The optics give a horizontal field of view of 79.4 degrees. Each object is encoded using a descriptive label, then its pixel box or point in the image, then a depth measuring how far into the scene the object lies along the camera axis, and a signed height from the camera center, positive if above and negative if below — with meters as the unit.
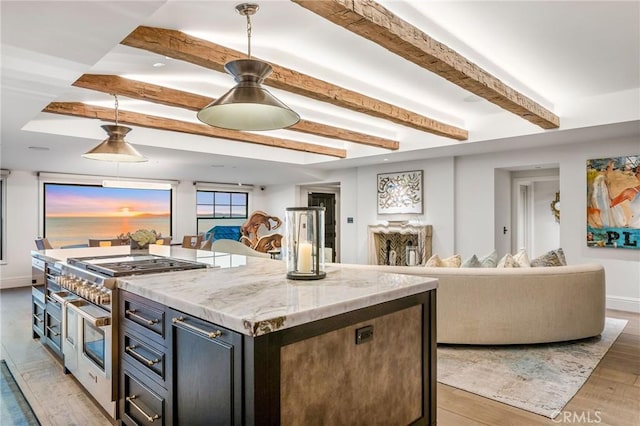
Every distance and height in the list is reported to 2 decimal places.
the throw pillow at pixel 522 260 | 3.83 -0.45
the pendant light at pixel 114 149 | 3.24 +0.58
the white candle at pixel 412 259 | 5.86 -0.71
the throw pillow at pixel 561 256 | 3.93 -0.42
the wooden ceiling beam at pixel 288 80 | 2.47 +1.14
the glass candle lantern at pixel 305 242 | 1.93 -0.13
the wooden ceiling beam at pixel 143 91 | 3.23 +1.14
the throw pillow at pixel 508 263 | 3.76 -0.47
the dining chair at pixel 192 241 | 7.13 -0.47
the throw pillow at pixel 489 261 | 3.84 -0.46
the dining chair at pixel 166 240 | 7.35 -0.45
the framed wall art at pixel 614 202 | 4.86 +0.16
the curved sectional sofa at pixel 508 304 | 3.51 -0.81
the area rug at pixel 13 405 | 2.39 -1.26
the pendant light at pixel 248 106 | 1.90 +0.60
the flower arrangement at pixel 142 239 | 3.72 -0.21
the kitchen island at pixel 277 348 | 1.30 -0.53
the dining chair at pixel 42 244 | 5.98 -0.42
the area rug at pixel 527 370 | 2.62 -1.23
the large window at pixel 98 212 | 7.50 +0.10
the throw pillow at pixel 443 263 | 3.86 -0.48
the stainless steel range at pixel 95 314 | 2.21 -0.61
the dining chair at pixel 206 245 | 7.21 -0.54
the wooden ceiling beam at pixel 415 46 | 2.02 +1.09
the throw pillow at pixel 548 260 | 3.81 -0.45
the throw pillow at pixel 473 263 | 3.81 -0.48
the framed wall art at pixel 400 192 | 7.04 +0.44
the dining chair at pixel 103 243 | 6.25 -0.42
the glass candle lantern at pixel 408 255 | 6.27 -0.69
